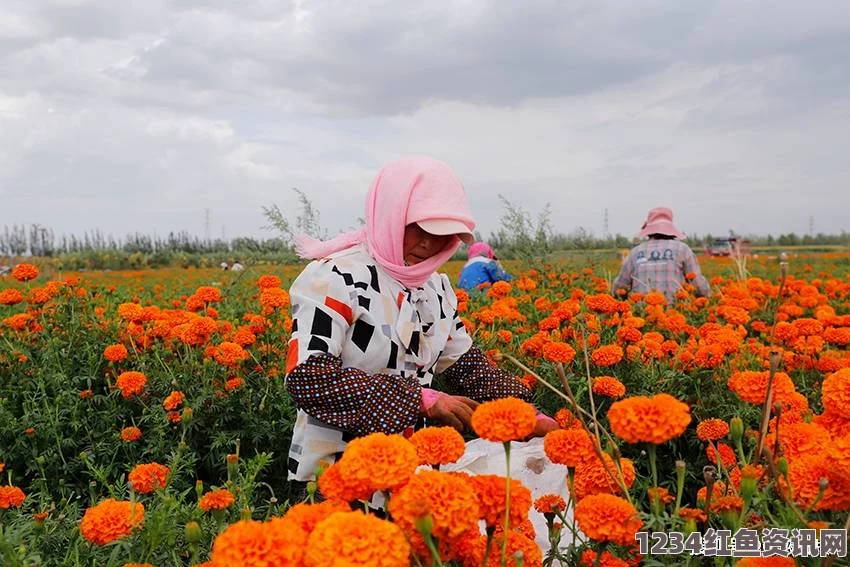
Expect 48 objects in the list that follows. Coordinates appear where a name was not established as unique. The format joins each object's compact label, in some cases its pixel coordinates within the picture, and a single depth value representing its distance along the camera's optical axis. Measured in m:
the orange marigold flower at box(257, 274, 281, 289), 3.45
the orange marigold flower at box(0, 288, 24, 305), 3.51
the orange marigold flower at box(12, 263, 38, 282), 3.73
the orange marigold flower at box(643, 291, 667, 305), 4.02
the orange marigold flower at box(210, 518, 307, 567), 0.91
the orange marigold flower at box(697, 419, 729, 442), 1.94
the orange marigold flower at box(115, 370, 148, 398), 2.83
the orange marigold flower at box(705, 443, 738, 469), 1.89
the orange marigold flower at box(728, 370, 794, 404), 1.66
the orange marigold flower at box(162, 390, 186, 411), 2.68
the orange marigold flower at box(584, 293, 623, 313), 3.21
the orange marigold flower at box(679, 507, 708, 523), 1.20
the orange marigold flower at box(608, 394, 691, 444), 1.09
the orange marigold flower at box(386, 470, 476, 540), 0.99
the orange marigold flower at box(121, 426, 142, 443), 2.61
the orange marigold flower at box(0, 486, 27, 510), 1.81
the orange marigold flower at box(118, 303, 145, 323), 3.16
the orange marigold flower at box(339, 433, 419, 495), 1.02
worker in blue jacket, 7.00
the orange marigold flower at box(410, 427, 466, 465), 1.26
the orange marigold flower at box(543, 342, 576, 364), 2.49
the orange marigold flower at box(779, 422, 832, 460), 1.37
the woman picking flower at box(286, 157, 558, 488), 2.14
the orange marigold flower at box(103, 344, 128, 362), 3.12
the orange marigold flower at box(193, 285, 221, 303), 3.41
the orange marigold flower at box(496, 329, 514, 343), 3.45
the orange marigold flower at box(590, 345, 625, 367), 2.63
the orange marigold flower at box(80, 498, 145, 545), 1.41
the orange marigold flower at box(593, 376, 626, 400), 2.26
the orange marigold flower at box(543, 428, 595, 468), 1.34
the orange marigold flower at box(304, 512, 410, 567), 0.86
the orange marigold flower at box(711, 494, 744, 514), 1.18
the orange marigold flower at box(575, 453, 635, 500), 1.38
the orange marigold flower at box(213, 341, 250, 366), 2.90
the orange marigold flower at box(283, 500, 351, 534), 1.02
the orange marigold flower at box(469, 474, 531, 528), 1.10
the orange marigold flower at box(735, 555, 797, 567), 1.09
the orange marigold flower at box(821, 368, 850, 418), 1.35
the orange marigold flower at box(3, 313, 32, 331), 3.47
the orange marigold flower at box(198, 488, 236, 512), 1.51
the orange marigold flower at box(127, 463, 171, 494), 1.78
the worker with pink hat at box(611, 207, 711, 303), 5.98
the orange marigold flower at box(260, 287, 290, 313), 3.15
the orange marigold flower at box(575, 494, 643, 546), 1.16
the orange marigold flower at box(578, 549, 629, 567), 1.27
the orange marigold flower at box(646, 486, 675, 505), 1.22
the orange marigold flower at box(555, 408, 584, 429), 1.86
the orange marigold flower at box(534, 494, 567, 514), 1.39
